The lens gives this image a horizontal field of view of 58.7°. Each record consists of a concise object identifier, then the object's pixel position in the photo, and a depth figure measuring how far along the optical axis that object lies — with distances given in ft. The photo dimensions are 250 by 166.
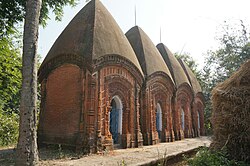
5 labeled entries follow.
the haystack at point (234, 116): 20.27
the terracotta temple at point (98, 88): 31.12
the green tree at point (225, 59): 76.33
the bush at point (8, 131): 45.91
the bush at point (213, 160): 18.04
